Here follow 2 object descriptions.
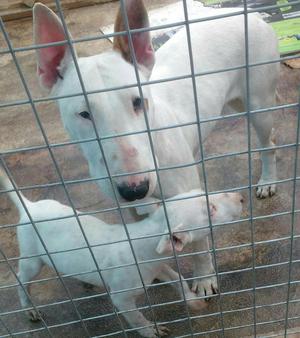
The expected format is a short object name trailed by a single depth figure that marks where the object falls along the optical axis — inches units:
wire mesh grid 33.7
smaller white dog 58.6
